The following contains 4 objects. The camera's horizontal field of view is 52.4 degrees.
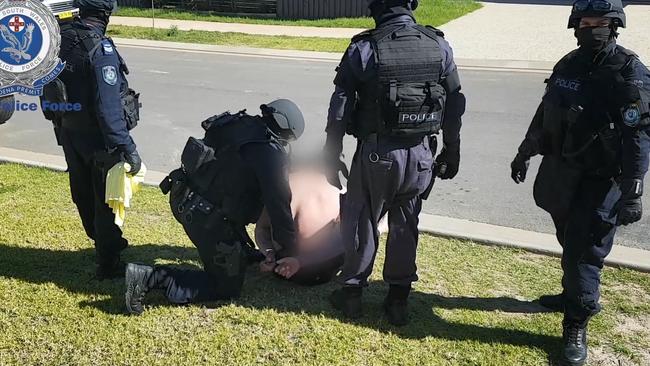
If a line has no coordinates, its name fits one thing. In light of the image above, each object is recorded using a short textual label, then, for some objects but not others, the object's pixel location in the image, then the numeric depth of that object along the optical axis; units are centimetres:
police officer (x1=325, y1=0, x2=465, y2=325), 337
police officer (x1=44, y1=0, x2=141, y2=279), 384
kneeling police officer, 364
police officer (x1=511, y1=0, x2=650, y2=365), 315
